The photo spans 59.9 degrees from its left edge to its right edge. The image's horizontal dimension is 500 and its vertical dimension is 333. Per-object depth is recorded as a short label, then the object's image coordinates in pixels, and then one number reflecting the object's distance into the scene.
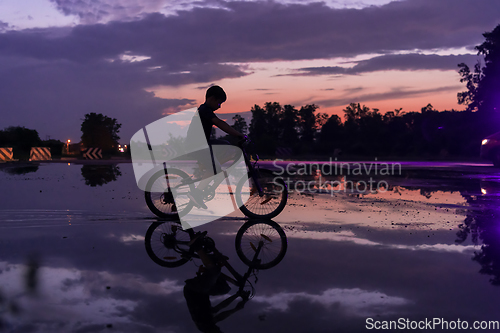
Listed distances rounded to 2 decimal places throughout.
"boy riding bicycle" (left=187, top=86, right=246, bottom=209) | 7.46
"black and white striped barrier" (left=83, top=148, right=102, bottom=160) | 43.72
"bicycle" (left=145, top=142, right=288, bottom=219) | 8.10
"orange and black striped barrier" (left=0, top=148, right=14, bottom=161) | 34.27
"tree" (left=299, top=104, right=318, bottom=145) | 105.19
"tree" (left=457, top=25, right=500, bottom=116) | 46.62
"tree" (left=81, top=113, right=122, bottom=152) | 144.62
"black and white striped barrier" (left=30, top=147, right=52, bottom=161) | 41.53
